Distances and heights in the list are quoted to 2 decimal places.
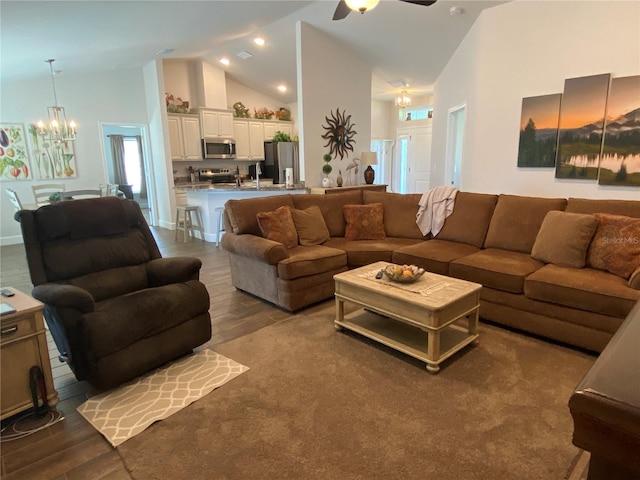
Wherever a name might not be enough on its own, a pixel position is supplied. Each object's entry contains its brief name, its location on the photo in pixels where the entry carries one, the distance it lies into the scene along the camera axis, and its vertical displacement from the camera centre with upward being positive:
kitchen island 5.97 -0.38
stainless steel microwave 7.97 +0.51
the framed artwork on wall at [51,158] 6.38 +0.27
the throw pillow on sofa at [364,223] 4.12 -0.59
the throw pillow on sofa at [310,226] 3.82 -0.58
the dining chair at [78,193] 5.73 -0.31
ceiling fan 2.70 +1.19
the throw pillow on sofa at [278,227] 3.59 -0.54
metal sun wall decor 6.34 +0.61
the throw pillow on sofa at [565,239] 2.85 -0.56
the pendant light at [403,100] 8.19 +1.51
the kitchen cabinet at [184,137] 7.47 +0.70
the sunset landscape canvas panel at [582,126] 3.92 +0.43
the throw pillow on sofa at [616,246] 2.61 -0.57
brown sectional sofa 2.54 -0.77
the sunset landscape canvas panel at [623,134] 3.71 +0.32
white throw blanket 3.93 -0.42
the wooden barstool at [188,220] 6.31 -0.82
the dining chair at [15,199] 5.18 -0.34
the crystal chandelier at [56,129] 6.07 +0.74
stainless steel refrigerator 8.62 +0.28
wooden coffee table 2.34 -0.95
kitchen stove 8.15 -0.08
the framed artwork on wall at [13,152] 6.10 +0.35
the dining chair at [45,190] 5.93 -0.28
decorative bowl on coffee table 2.60 -0.73
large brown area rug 1.65 -1.29
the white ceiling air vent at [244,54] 7.07 +2.21
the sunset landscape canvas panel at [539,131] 4.28 +0.42
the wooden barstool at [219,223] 5.98 -0.82
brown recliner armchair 2.07 -0.75
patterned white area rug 1.94 -1.27
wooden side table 1.86 -0.90
